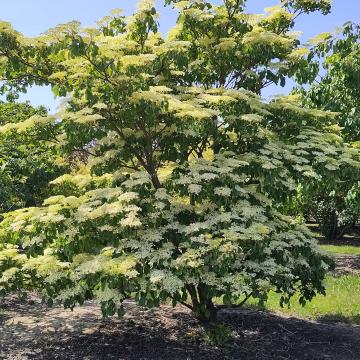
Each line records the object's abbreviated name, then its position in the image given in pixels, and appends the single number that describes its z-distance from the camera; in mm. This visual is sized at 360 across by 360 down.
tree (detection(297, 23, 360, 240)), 11586
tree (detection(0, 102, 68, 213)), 9758
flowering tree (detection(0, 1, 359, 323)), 5750
